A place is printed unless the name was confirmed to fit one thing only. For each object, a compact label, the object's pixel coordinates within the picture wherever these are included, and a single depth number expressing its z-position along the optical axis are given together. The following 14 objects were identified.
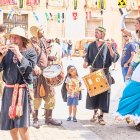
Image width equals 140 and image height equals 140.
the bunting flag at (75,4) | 34.72
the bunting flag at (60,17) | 34.43
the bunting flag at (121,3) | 17.19
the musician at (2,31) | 8.45
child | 7.75
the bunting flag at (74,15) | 34.72
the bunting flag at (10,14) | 32.86
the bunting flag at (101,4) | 33.61
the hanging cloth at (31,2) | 33.59
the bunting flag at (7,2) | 31.88
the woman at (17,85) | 4.86
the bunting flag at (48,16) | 32.09
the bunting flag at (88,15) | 35.47
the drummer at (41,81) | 7.09
